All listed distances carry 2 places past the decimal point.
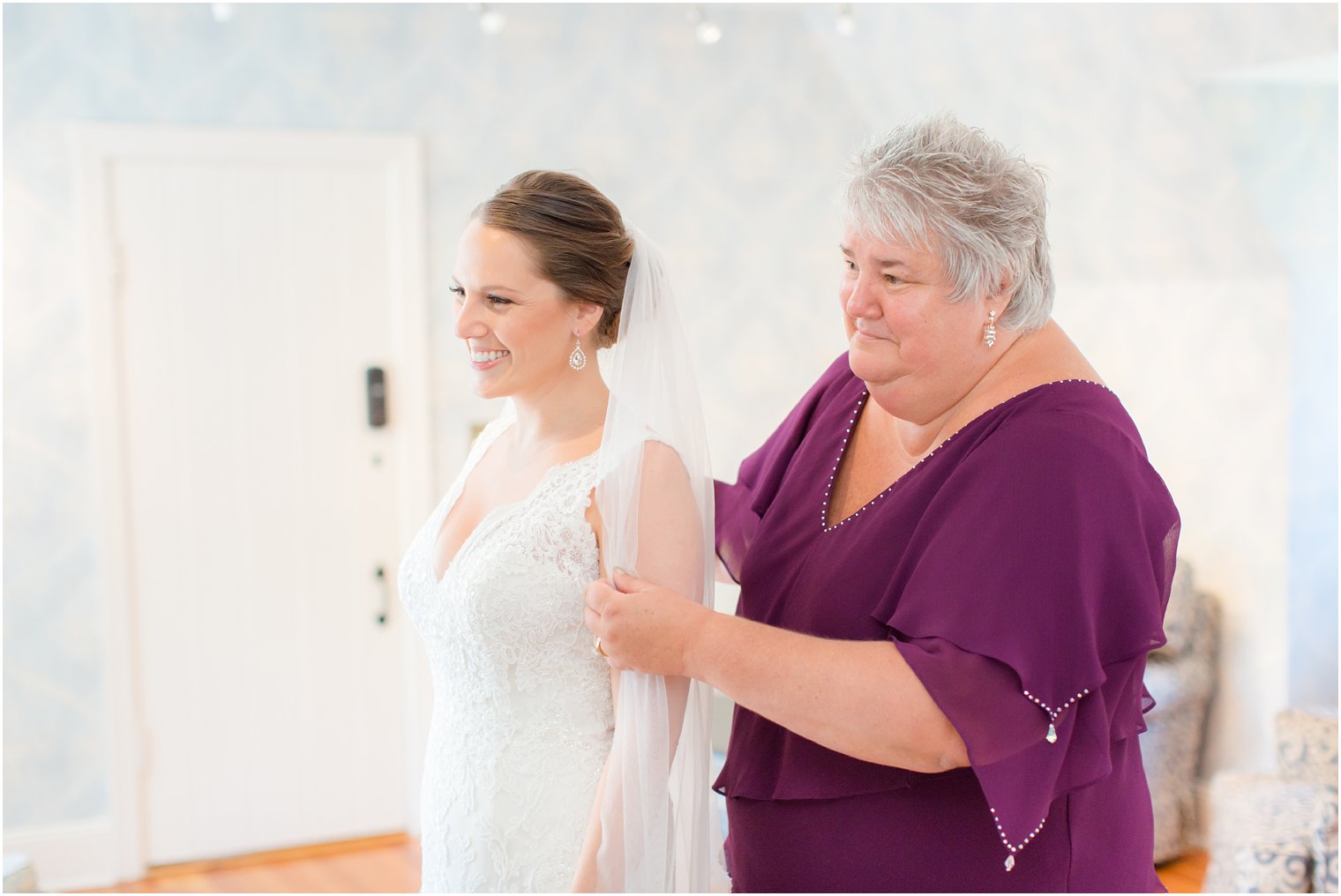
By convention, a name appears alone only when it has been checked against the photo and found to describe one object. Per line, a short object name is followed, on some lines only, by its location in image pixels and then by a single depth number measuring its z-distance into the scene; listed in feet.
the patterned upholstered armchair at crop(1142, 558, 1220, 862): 11.92
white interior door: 12.95
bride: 4.98
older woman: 4.12
